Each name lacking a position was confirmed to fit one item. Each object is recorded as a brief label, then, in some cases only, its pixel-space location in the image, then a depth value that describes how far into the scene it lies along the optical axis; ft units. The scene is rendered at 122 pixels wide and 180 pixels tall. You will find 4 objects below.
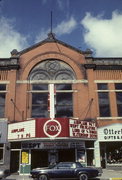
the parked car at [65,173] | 56.95
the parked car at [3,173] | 55.66
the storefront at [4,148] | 75.10
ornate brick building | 74.38
